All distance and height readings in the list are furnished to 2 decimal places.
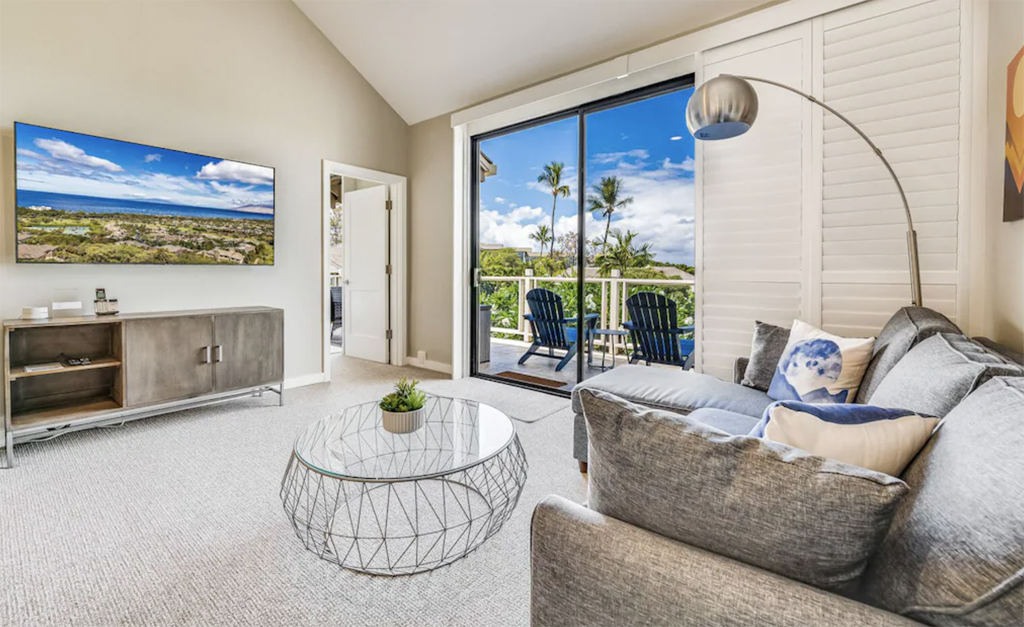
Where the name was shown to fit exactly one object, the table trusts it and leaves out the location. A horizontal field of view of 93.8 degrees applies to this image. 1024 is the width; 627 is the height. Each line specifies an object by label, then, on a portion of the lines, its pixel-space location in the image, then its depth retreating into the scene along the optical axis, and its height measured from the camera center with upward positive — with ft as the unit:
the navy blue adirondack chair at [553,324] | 14.21 -0.64
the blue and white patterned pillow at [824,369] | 6.26 -0.88
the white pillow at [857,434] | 2.72 -0.75
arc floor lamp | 6.38 +2.65
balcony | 14.85 -0.50
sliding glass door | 14.75 +2.33
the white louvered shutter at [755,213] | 8.79 +1.75
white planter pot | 6.23 -1.57
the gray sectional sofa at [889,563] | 1.82 -1.21
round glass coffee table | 5.49 -2.69
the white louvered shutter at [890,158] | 7.40 +2.35
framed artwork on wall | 5.59 +1.89
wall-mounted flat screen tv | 9.16 +2.09
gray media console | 9.00 -1.39
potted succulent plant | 6.24 -1.43
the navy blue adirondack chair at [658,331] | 11.80 -0.69
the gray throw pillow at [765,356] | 7.68 -0.85
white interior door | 16.83 +0.99
